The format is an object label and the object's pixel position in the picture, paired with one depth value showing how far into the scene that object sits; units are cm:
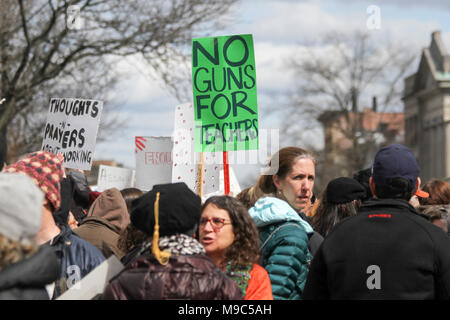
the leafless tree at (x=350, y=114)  4303
